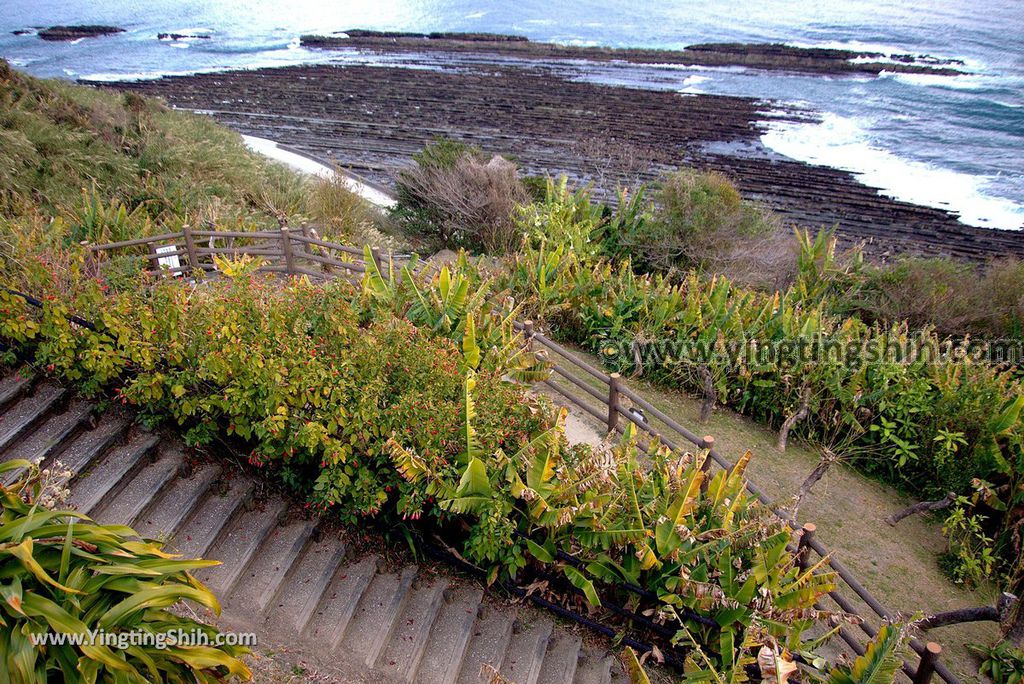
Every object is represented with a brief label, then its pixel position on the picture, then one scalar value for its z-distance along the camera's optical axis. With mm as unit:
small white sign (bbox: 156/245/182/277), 9180
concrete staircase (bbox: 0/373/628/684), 4902
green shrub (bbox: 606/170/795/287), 14797
